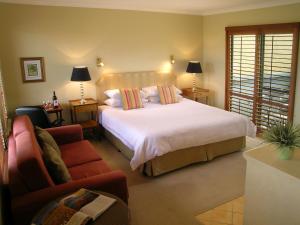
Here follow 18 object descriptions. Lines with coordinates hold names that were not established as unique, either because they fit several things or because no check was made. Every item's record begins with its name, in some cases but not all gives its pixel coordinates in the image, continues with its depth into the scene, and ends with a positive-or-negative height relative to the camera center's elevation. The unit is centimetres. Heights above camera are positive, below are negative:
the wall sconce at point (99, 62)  521 +20
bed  352 -92
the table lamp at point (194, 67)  586 +5
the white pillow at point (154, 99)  543 -58
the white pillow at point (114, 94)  506 -43
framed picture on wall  463 +9
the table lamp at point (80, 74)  473 -3
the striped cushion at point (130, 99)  493 -51
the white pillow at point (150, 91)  541 -41
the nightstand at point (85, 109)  478 -66
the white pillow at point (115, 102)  505 -58
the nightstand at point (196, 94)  596 -55
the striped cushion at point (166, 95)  527 -49
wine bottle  474 -49
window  441 -7
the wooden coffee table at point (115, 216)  186 -104
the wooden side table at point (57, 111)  458 -66
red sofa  204 -93
